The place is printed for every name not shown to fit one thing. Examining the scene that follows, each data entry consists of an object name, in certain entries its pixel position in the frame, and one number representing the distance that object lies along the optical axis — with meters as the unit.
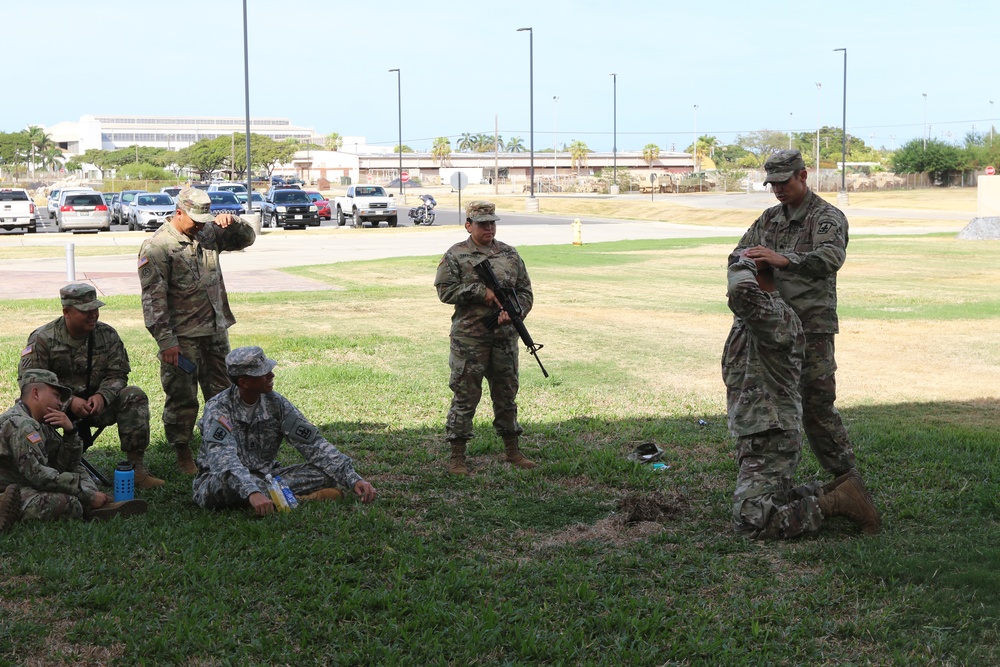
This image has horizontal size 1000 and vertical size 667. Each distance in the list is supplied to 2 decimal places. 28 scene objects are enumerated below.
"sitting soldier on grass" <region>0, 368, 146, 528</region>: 6.24
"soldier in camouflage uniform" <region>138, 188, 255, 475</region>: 7.70
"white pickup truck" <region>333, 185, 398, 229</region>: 47.81
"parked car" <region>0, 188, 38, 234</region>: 41.12
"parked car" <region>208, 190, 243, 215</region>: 44.74
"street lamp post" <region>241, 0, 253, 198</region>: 42.25
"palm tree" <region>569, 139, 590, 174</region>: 151.38
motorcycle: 49.38
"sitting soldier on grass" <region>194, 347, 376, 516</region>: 6.45
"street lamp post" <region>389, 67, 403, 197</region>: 72.19
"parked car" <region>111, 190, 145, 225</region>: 48.04
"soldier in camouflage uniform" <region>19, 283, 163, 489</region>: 7.05
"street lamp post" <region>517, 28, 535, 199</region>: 56.88
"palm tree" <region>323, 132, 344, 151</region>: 176.75
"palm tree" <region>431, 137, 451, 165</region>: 158.62
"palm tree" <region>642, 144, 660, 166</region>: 146.12
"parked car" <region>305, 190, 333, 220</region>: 53.28
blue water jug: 6.69
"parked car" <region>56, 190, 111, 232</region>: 41.62
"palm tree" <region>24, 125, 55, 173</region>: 145.50
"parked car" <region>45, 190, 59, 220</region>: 49.69
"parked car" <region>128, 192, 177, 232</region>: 43.19
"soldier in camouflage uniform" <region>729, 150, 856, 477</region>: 6.34
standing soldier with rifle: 7.73
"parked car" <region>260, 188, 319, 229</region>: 45.75
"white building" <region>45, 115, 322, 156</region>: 179.38
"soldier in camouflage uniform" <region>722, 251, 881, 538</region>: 5.99
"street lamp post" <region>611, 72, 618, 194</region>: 95.44
